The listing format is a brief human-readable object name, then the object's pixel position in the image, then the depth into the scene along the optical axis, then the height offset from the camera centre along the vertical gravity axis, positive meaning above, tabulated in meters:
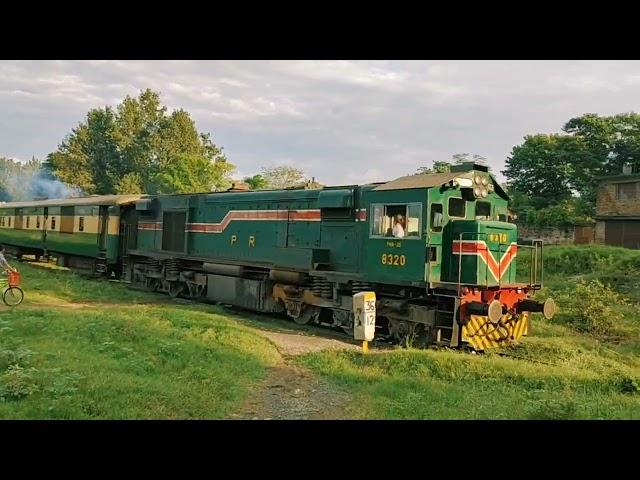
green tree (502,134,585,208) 49.94 +8.69
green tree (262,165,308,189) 56.78 +7.75
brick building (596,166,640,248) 36.19 +3.75
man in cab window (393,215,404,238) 12.98 +0.68
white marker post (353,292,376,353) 11.59 -1.21
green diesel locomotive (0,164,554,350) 12.48 -0.01
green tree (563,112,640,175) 48.09 +11.04
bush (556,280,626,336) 16.02 -1.24
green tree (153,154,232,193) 50.41 +6.58
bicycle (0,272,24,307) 16.19 -1.52
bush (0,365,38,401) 6.91 -1.81
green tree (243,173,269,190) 51.94 +6.58
